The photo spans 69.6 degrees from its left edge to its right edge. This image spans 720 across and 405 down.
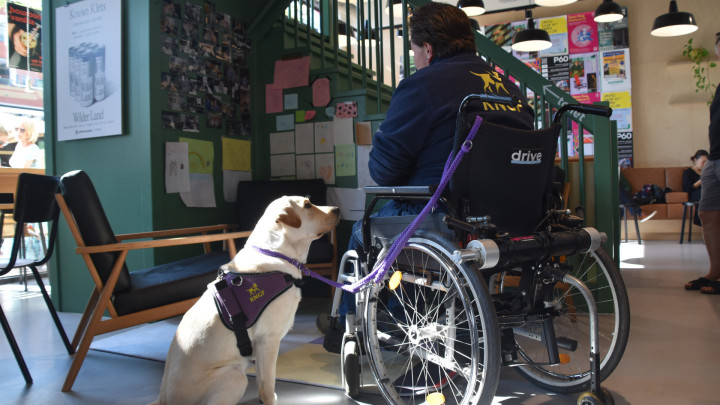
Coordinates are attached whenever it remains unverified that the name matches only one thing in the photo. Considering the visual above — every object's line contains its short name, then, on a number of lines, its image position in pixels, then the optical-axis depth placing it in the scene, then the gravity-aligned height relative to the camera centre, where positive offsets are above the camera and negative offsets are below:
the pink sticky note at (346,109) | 3.60 +0.68
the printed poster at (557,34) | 8.54 +2.78
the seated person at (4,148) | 5.35 +0.67
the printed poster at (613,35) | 8.25 +2.66
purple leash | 1.44 -0.09
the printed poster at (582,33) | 8.40 +2.75
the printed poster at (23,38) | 4.89 +1.67
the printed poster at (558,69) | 8.52 +2.20
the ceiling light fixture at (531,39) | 6.69 +2.13
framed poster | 3.23 +0.91
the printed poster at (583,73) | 8.39 +2.10
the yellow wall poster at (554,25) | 8.57 +2.96
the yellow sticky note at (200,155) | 3.39 +0.36
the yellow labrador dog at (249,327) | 1.55 -0.37
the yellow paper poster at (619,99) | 8.25 +1.63
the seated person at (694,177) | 7.05 +0.32
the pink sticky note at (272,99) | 3.91 +0.82
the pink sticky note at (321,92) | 3.70 +0.82
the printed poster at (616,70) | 8.24 +2.10
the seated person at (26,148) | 5.46 +0.68
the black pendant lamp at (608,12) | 6.47 +2.38
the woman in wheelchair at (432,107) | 1.67 +0.32
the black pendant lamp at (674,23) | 6.15 +2.12
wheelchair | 1.40 -0.21
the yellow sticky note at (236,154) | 3.70 +0.39
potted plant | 7.82 +2.03
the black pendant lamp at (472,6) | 6.20 +2.38
